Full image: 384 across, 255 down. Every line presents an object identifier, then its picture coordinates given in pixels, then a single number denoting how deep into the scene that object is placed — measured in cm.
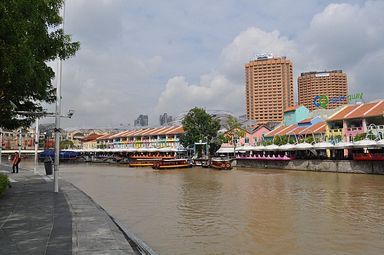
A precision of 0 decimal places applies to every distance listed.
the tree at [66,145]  12106
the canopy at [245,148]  5734
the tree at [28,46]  730
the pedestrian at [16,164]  3072
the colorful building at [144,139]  8056
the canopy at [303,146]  4358
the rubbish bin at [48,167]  2734
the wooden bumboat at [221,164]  5009
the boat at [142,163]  6343
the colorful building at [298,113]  6066
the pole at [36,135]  3134
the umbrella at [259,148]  5291
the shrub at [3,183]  1355
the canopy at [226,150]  6819
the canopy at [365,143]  3456
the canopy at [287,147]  4636
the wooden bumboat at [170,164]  5341
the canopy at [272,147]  4925
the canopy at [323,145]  4084
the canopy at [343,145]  3785
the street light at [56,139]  1519
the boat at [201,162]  5725
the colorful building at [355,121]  3941
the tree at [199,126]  6569
